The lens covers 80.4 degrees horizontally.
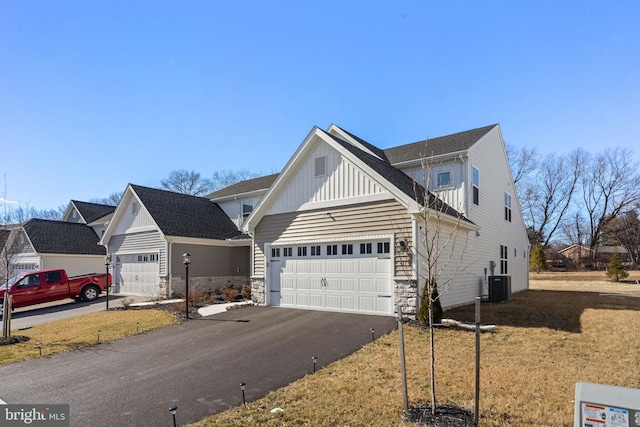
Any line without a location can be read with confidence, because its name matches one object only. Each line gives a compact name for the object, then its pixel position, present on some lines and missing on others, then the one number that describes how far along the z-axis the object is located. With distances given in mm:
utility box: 2369
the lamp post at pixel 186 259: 12830
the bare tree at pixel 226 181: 55119
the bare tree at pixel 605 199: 43969
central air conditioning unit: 15242
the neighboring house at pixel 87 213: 29242
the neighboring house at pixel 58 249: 23672
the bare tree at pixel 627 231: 44656
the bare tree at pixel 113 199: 61219
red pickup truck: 17281
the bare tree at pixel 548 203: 46531
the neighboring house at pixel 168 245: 18625
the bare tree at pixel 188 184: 54219
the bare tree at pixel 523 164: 43000
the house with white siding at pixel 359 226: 11281
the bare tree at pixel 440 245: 9832
